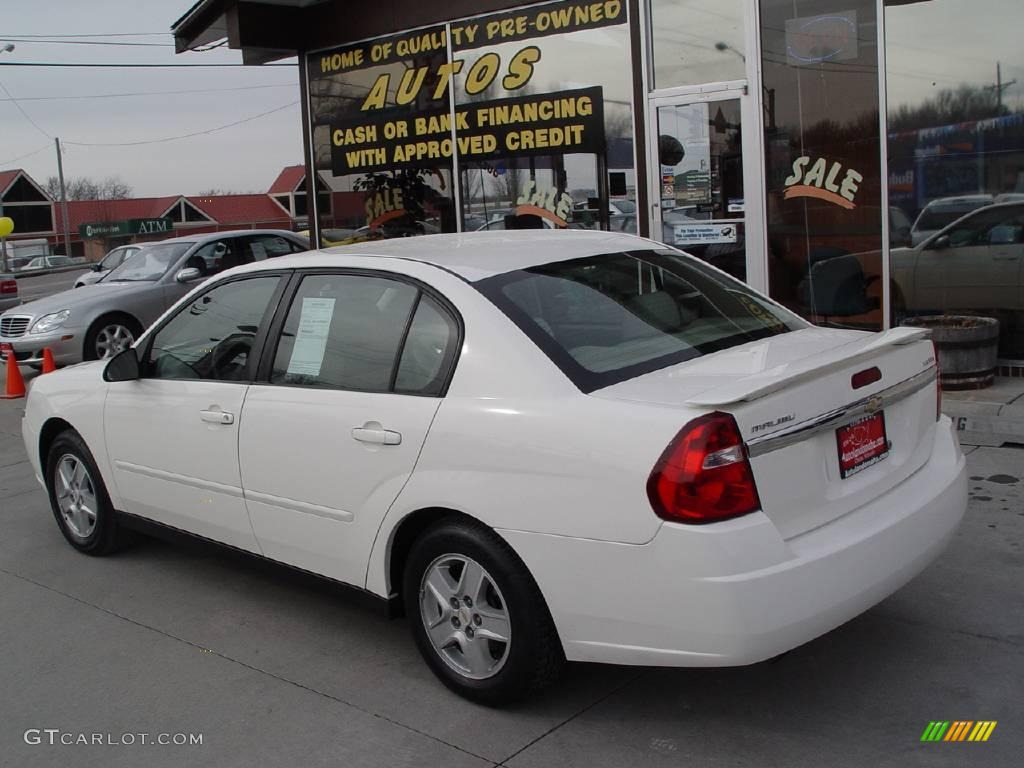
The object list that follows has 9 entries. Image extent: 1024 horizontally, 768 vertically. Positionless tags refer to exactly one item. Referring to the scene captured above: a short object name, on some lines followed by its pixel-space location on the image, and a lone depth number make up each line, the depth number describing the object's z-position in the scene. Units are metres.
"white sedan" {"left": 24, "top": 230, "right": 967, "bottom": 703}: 3.22
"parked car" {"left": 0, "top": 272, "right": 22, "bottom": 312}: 18.67
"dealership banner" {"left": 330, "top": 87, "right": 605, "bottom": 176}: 10.48
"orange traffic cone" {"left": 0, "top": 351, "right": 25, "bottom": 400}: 11.84
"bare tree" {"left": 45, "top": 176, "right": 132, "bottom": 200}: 112.31
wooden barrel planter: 7.89
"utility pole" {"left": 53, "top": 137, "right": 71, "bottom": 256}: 73.62
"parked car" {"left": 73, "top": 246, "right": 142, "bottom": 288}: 17.88
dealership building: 8.59
